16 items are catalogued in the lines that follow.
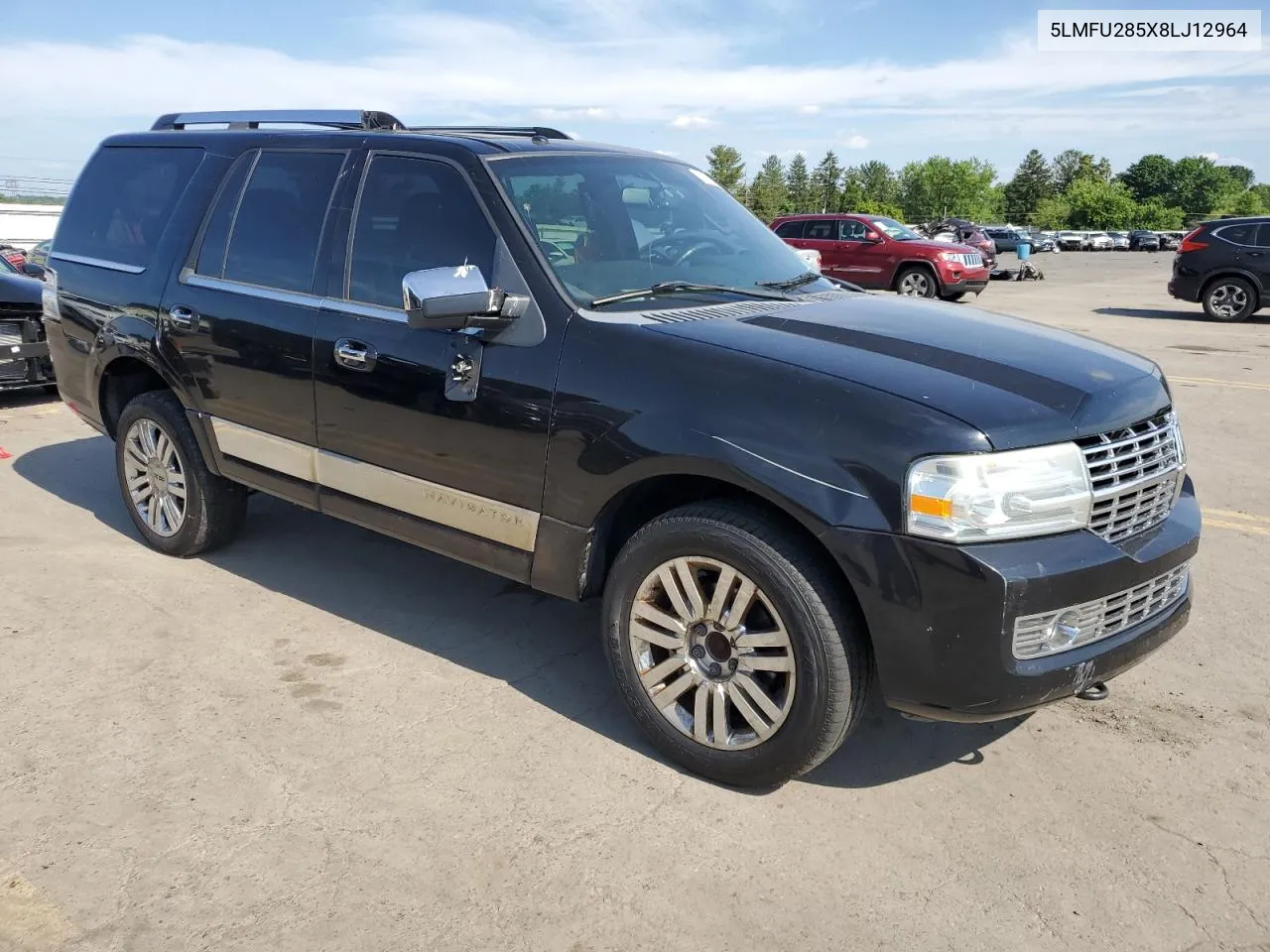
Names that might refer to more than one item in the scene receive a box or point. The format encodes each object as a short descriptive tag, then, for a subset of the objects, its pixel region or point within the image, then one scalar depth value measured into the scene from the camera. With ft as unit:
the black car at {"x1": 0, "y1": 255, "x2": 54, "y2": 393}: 28.30
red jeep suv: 63.87
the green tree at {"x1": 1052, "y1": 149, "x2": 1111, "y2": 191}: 440.45
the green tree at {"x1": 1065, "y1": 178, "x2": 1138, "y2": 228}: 329.93
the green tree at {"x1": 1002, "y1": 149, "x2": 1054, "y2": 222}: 433.89
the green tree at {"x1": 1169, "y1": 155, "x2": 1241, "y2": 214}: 430.61
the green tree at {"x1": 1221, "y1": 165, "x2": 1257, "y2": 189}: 502.42
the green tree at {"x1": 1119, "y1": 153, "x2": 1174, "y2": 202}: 452.76
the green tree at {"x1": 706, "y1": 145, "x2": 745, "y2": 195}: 311.21
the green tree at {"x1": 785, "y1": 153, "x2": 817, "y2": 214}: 355.36
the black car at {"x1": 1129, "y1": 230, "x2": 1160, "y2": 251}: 211.41
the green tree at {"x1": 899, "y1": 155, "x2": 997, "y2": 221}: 407.03
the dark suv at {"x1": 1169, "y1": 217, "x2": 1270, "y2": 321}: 54.29
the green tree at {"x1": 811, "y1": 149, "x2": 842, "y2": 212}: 351.56
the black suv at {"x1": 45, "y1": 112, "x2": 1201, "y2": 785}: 9.14
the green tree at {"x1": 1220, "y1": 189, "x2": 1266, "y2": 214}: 372.46
